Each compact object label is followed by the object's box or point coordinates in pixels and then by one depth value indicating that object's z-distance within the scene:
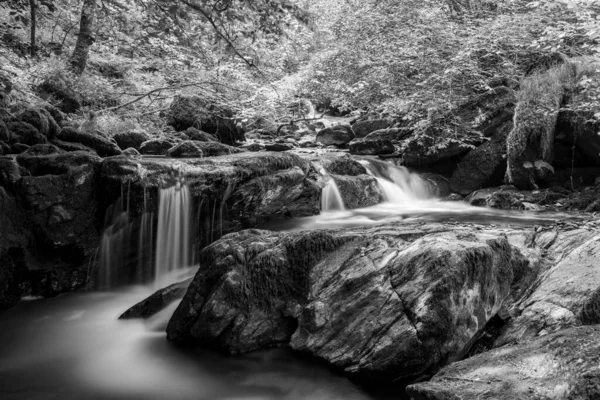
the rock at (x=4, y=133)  7.42
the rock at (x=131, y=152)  9.79
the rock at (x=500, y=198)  10.22
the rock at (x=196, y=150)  10.22
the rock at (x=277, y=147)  14.03
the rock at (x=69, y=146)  8.19
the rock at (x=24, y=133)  7.77
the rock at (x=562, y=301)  3.94
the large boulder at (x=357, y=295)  3.88
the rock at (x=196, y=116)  13.59
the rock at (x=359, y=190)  10.76
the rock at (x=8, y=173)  6.50
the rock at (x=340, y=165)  11.49
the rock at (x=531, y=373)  2.51
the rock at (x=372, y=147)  14.21
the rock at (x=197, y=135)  12.94
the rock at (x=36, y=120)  8.24
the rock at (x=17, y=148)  7.54
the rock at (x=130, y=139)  11.50
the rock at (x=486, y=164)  11.67
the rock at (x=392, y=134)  14.72
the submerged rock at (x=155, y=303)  5.56
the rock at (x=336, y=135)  17.30
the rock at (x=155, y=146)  11.10
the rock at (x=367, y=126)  17.53
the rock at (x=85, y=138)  8.64
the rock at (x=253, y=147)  13.50
